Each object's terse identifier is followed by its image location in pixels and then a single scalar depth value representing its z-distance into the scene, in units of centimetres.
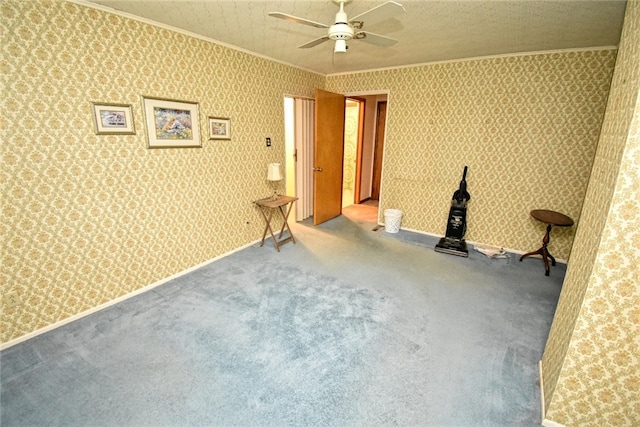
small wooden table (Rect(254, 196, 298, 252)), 378
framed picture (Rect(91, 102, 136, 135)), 234
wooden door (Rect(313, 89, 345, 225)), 449
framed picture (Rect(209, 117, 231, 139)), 323
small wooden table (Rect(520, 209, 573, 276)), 319
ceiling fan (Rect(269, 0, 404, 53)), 176
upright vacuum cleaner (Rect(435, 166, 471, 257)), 390
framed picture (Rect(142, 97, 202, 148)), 268
